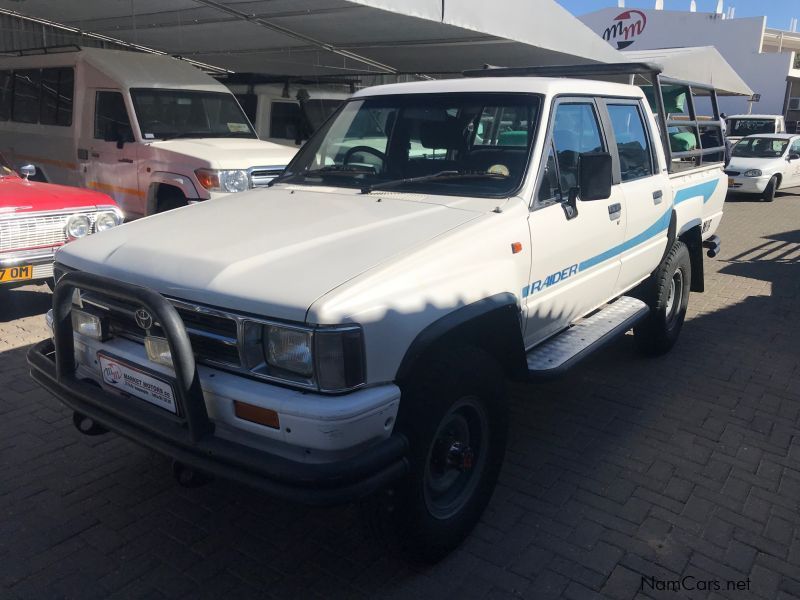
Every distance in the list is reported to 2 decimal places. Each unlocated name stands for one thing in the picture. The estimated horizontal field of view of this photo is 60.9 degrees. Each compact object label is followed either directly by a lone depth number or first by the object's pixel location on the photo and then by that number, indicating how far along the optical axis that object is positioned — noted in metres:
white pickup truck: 2.37
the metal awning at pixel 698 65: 12.62
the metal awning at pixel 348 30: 8.88
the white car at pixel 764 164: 14.98
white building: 35.22
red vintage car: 5.20
